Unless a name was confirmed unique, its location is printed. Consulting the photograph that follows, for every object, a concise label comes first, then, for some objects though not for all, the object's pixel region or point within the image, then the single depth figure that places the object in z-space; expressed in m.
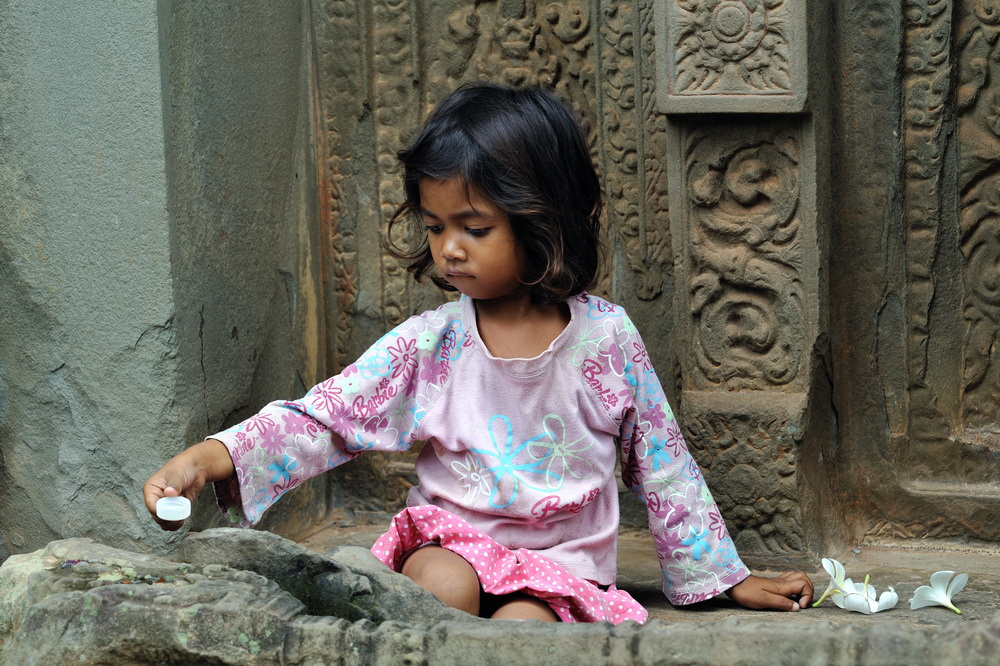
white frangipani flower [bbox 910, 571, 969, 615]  3.38
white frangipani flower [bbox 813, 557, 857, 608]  3.42
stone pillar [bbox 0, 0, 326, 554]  3.48
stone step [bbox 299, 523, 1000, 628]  3.39
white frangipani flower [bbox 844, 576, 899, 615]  3.40
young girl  3.31
